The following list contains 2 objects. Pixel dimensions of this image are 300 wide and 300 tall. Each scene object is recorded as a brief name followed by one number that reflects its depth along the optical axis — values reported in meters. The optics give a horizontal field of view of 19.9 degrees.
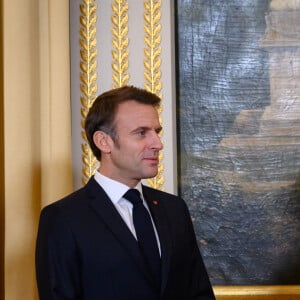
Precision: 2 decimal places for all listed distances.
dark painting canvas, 2.82
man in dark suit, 2.04
